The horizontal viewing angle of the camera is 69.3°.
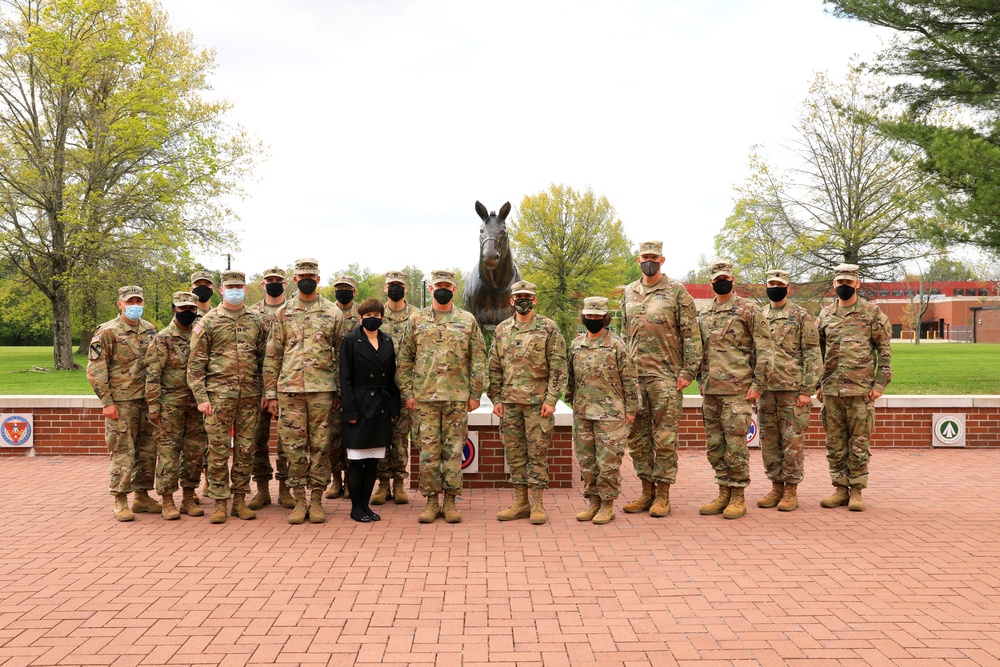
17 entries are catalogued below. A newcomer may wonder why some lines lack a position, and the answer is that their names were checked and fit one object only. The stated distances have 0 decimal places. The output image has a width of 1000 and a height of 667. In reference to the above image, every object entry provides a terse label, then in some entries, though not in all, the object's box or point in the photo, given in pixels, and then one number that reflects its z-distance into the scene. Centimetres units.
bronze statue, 777
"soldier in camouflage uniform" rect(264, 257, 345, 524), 639
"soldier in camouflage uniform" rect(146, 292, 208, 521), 657
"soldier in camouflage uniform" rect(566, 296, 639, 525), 633
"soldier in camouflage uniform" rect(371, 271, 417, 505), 715
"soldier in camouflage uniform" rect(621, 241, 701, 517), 659
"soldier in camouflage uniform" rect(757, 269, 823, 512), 683
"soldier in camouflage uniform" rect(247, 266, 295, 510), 690
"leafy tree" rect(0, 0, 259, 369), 2141
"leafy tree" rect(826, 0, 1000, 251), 1298
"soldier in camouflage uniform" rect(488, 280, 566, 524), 640
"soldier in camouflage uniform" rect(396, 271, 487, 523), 641
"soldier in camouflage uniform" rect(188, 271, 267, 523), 642
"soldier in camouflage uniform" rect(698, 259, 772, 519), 662
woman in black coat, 629
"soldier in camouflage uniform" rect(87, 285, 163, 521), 659
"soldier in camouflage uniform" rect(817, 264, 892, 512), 687
